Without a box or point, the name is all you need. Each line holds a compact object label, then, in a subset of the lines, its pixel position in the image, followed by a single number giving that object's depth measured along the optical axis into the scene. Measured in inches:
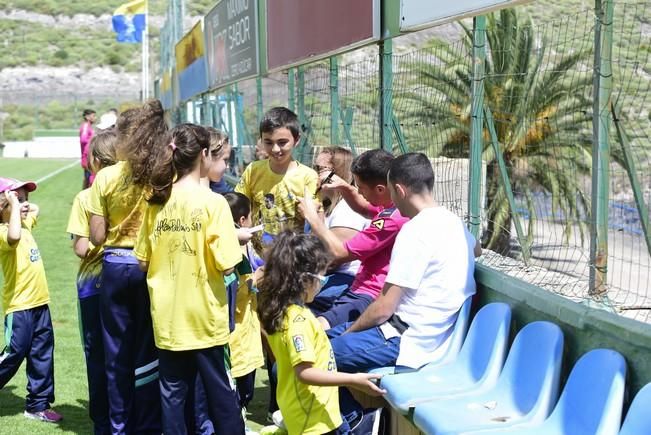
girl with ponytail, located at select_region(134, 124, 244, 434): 166.1
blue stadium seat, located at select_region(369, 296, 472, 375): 168.9
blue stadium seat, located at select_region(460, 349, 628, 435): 122.6
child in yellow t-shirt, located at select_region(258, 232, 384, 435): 154.3
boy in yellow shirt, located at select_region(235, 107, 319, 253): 216.5
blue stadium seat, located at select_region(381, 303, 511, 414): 155.6
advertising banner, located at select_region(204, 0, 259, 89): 399.2
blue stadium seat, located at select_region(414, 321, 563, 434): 138.6
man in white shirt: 165.0
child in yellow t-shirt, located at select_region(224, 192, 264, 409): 197.2
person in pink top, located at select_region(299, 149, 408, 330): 187.3
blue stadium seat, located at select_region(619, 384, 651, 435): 115.0
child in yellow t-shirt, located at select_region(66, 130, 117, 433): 194.5
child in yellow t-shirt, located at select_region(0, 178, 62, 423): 217.2
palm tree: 235.8
